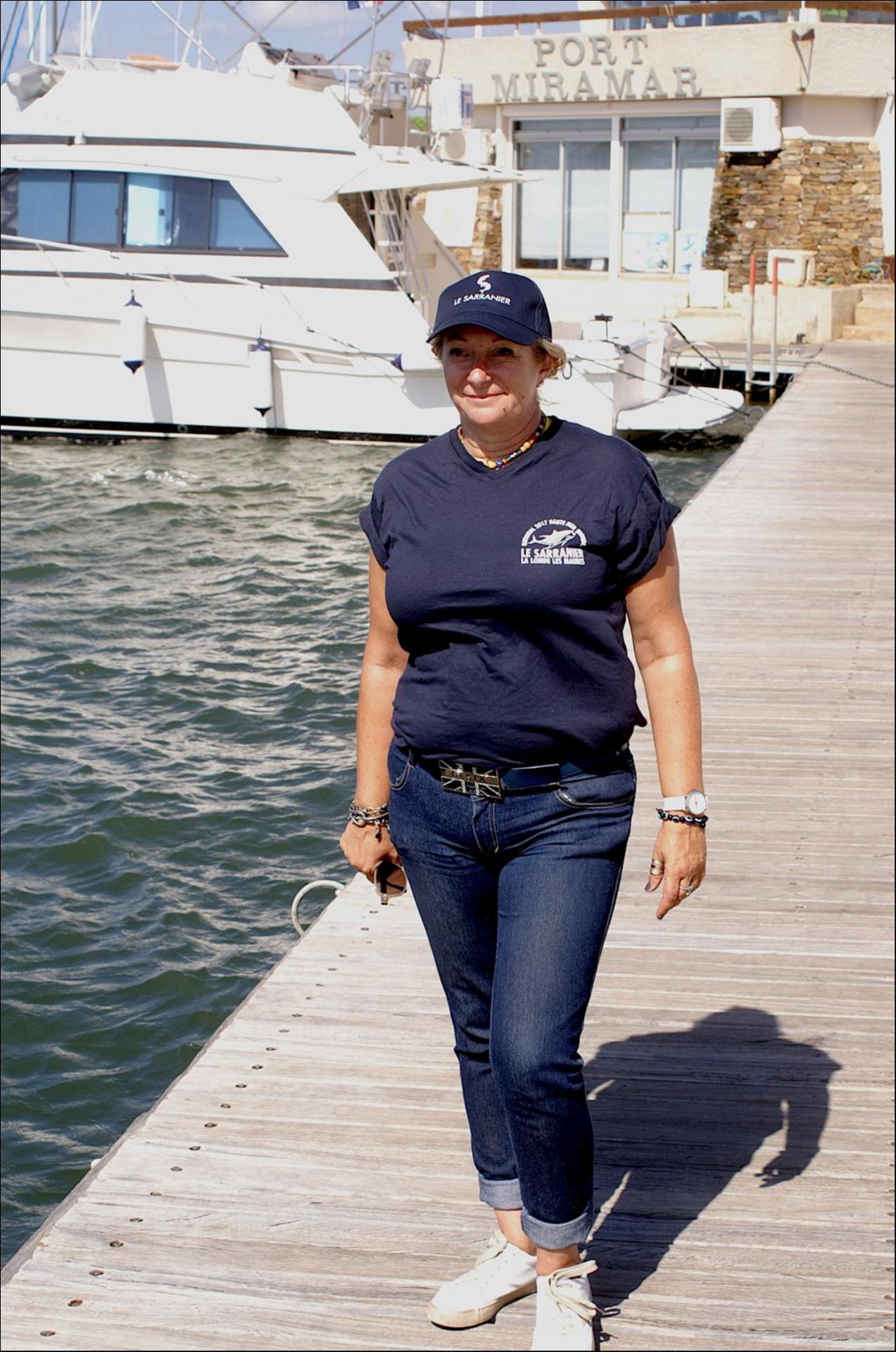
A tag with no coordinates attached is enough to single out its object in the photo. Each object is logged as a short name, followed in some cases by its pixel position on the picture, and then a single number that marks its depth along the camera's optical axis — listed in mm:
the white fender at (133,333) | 18312
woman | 2836
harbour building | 27016
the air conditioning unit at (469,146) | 21578
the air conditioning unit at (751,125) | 27234
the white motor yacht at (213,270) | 18203
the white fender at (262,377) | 18266
